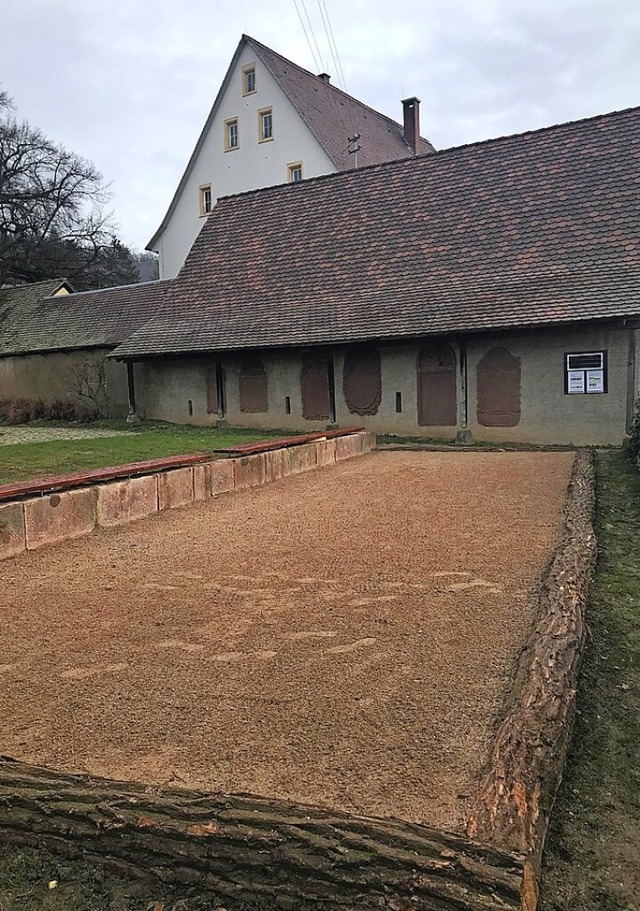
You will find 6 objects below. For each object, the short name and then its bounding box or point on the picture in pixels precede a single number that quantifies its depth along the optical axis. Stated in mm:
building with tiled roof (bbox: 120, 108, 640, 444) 14766
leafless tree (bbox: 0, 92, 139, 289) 39781
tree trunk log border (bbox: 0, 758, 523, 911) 1906
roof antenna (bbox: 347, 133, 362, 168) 32500
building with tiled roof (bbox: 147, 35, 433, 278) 32406
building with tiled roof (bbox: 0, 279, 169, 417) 23188
